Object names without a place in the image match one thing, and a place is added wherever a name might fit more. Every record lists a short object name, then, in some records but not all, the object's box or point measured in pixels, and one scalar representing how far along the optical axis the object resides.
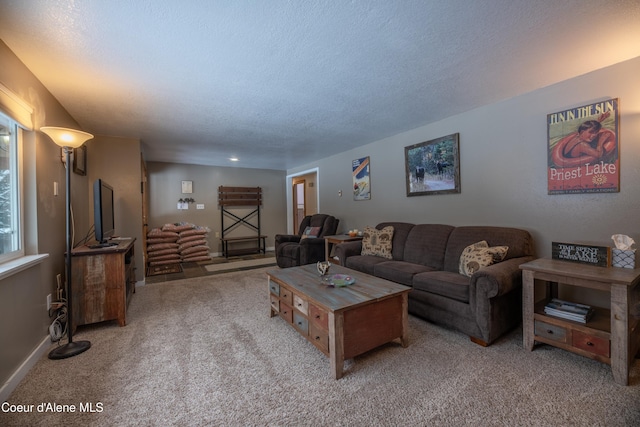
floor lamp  2.06
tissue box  1.86
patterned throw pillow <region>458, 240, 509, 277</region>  2.36
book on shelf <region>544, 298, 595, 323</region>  1.89
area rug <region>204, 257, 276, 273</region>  5.02
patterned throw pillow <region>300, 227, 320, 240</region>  4.97
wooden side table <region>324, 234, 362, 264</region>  4.26
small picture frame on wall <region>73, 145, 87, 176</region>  2.98
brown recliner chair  4.45
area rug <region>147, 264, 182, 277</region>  4.77
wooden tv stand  2.50
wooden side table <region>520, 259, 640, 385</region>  1.63
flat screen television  2.60
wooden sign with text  1.91
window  1.88
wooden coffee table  1.76
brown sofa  2.07
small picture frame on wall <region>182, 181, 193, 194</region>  6.14
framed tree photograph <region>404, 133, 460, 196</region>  3.24
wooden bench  6.33
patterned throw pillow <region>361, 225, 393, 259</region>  3.50
